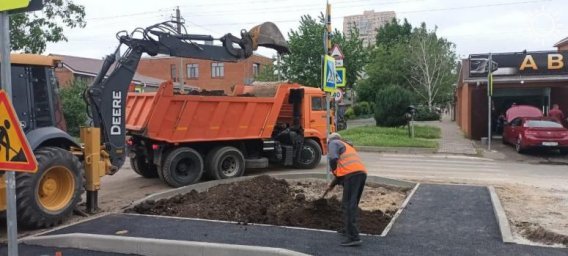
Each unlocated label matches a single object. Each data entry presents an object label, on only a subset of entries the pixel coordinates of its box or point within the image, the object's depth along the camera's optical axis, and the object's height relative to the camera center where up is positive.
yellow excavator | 7.99 -0.26
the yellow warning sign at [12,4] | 4.34 +0.84
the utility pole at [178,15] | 38.95 +7.13
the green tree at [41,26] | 20.52 +3.19
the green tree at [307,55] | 37.91 +3.60
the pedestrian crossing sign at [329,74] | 11.01 +0.67
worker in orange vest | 6.73 -0.88
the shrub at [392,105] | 30.61 +0.04
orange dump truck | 12.46 -0.55
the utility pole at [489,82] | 21.81 +0.88
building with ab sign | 24.59 +0.99
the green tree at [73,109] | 26.09 +0.09
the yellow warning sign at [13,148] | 4.47 -0.29
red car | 20.16 -1.11
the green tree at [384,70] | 55.97 +3.61
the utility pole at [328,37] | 11.68 +1.49
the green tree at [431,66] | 54.45 +3.89
